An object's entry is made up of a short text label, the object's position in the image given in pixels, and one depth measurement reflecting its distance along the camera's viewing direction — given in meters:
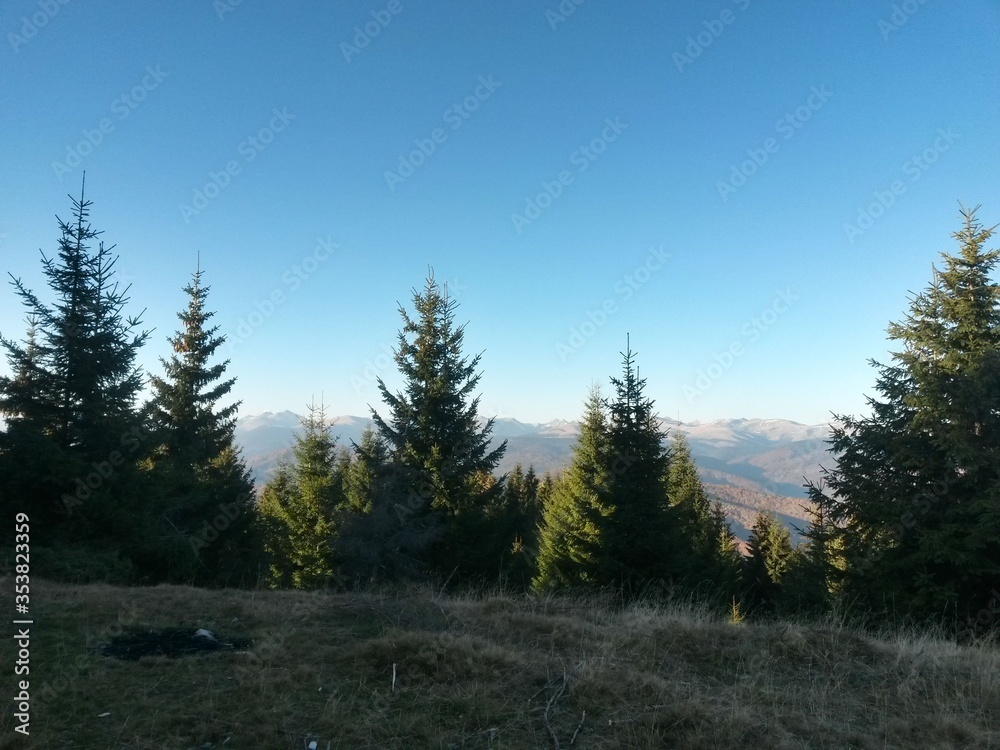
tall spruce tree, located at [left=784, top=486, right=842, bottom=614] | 16.67
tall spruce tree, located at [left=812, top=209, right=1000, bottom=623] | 12.39
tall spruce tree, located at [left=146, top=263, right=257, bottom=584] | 17.62
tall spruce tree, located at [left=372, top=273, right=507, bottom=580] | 18.08
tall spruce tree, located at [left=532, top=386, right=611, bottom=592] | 16.77
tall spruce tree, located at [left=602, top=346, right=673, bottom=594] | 15.77
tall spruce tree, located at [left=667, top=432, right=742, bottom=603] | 16.50
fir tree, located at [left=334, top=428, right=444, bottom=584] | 13.42
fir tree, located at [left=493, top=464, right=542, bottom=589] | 22.73
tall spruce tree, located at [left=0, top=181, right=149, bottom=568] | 11.24
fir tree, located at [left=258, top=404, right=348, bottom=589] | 23.84
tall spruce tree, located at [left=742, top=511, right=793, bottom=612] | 31.88
